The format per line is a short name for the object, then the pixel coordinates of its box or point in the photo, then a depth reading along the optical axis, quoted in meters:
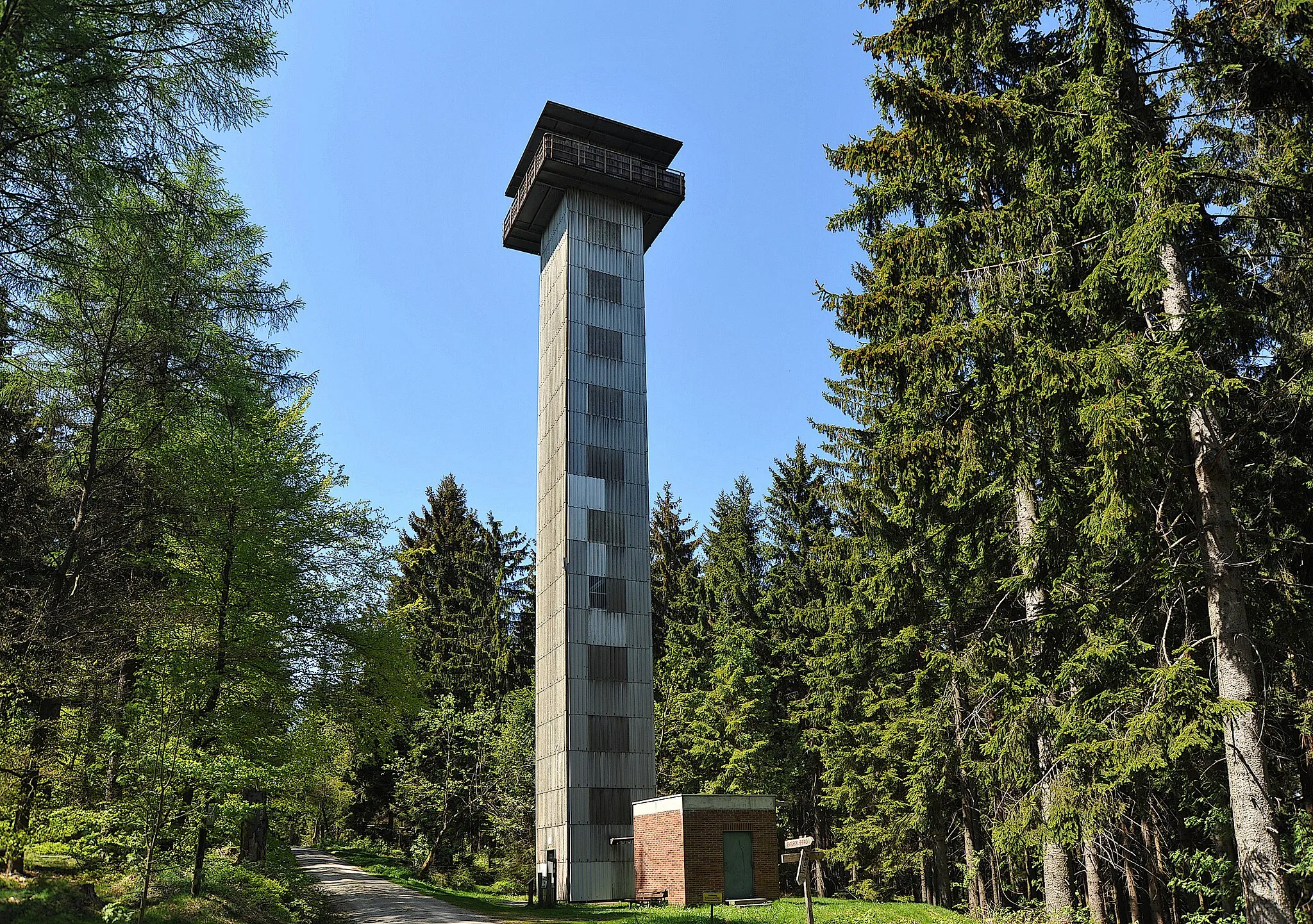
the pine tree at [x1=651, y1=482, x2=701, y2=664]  46.75
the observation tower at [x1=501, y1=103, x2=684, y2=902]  28.20
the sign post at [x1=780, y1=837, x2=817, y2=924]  13.80
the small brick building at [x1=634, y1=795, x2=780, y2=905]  23.52
